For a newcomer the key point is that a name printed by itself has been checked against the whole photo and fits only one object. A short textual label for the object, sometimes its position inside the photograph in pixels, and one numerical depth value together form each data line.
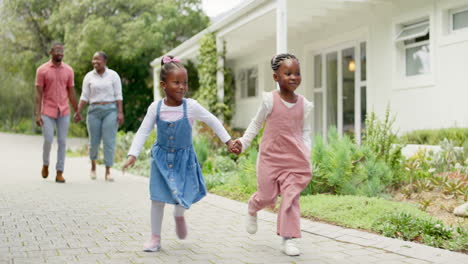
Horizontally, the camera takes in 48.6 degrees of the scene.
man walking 7.97
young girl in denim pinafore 3.93
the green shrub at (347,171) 6.21
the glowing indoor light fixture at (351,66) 12.08
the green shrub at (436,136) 7.95
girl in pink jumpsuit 3.96
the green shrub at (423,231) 3.97
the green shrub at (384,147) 6.89
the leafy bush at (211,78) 13.98
